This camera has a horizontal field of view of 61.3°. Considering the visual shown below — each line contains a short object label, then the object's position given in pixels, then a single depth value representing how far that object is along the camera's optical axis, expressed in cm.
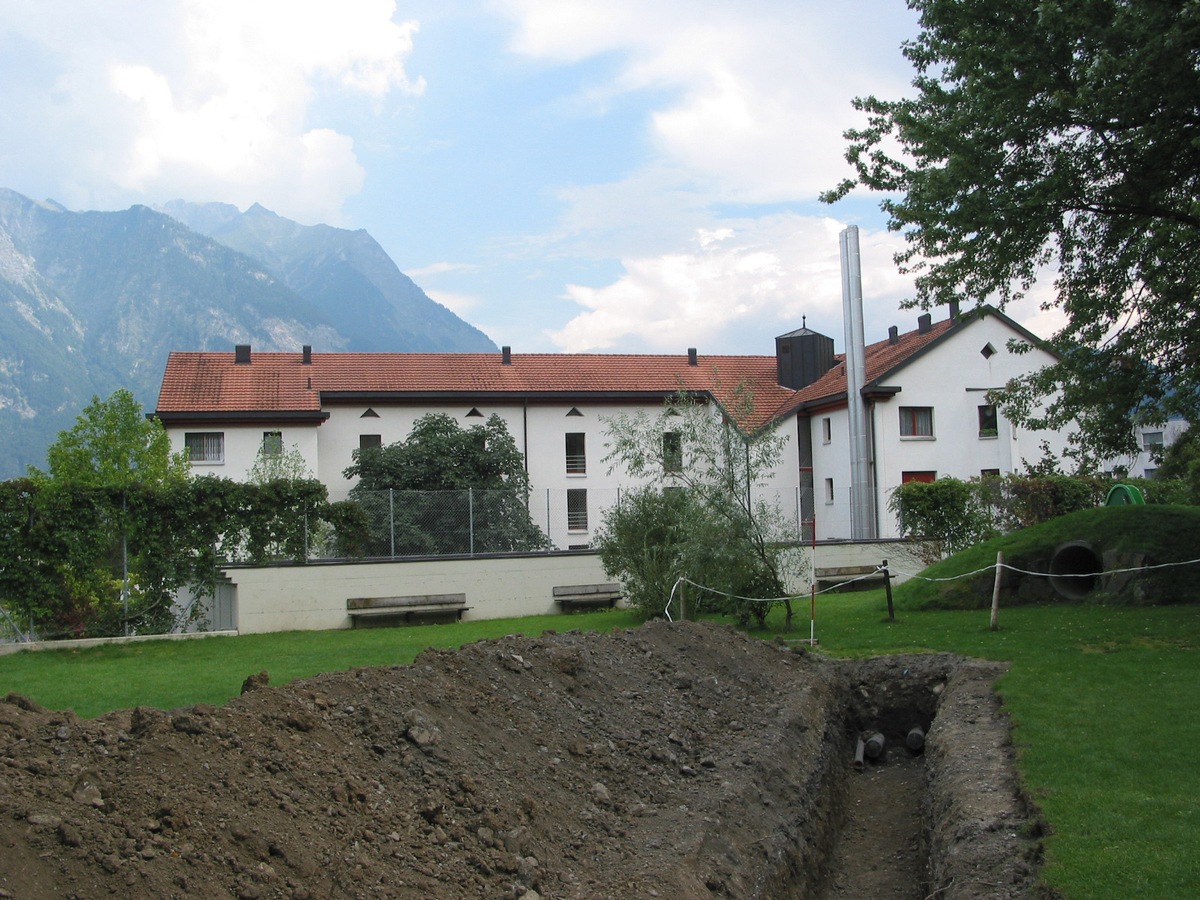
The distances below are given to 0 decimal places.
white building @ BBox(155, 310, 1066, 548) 3712
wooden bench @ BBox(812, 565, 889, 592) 2395
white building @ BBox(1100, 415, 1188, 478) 3931
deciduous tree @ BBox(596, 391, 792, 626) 1599
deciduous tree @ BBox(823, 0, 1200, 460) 1174
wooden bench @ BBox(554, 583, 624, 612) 2262
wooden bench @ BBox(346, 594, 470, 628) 2095
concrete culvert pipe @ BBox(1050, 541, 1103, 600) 1745
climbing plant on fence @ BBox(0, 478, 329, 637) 1853
